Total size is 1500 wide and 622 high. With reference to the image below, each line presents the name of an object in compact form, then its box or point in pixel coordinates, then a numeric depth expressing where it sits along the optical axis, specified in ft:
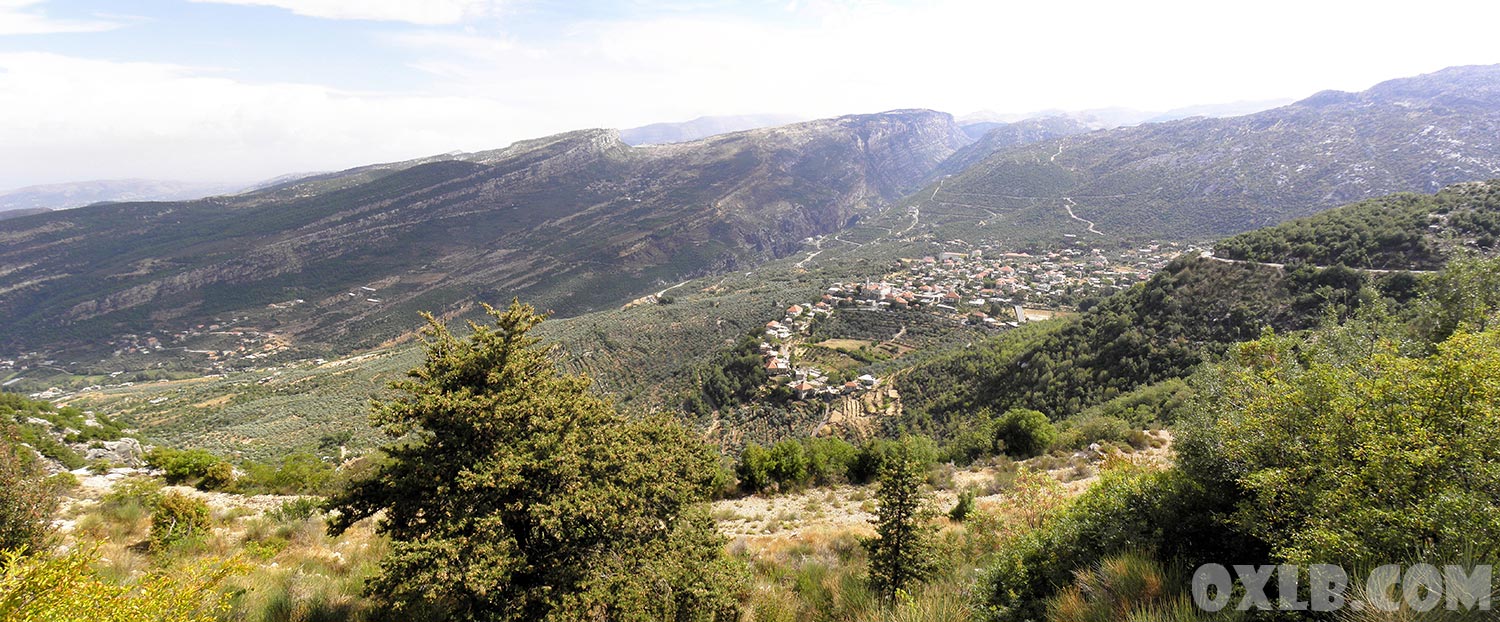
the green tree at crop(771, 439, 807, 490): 66.13
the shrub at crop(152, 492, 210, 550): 32.89
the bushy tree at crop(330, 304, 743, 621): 20.45
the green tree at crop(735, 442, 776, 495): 65.16
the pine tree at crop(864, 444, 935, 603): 27.71
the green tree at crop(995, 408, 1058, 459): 71.97
